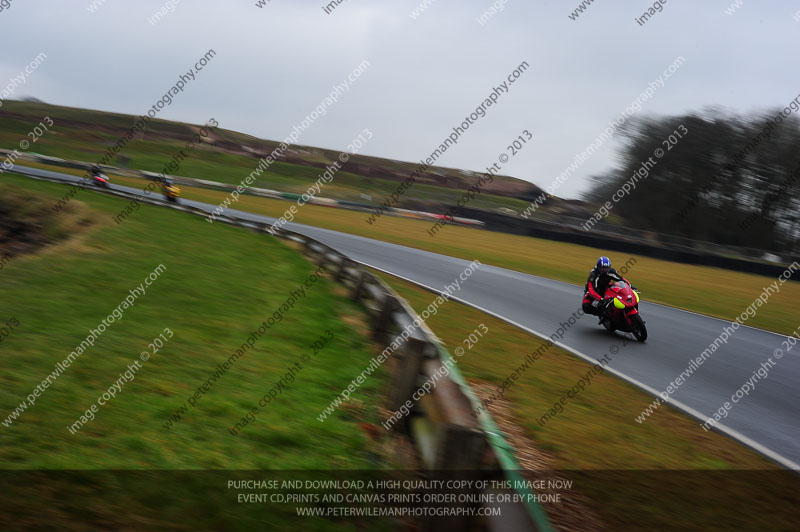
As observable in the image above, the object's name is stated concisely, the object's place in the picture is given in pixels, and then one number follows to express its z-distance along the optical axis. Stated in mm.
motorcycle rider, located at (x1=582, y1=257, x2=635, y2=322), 13242
